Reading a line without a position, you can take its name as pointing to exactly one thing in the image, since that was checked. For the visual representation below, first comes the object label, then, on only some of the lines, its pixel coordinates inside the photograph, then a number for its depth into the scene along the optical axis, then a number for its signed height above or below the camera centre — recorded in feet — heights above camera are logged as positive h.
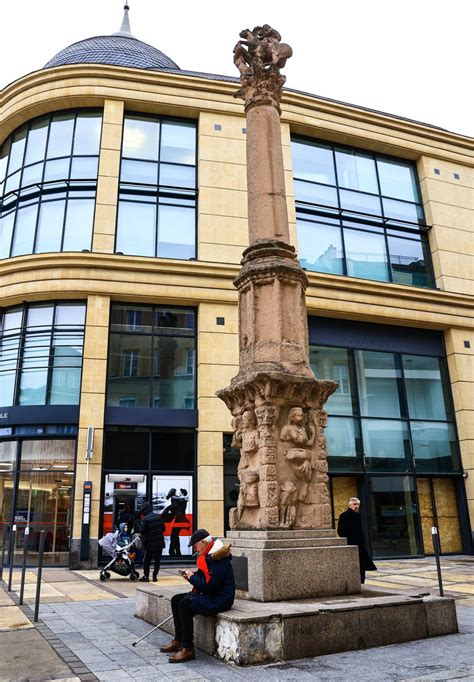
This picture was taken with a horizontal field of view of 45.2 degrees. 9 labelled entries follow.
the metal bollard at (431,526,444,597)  33.17 -0.67
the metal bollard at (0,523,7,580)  42.94 -0.96
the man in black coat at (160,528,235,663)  19.70 -2.02
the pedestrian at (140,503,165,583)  42.09 -0.31
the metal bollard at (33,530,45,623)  26.73 -2.11
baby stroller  43.70 -1.77
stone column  25.76 +6.80
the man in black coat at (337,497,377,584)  35.14 -0.16
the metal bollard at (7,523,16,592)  37.50 -1.12
